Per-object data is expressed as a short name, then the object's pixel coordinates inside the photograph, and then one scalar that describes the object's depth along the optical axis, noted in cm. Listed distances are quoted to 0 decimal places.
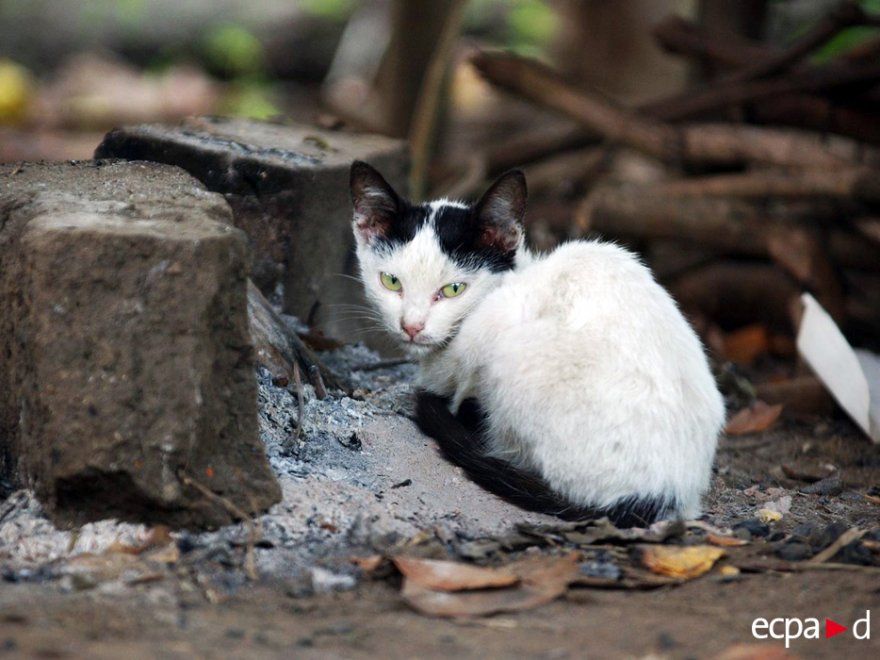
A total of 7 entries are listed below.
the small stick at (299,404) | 669
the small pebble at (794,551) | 606
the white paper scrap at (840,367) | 874
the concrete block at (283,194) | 827
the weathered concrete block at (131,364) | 537
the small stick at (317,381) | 738
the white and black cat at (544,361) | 630
